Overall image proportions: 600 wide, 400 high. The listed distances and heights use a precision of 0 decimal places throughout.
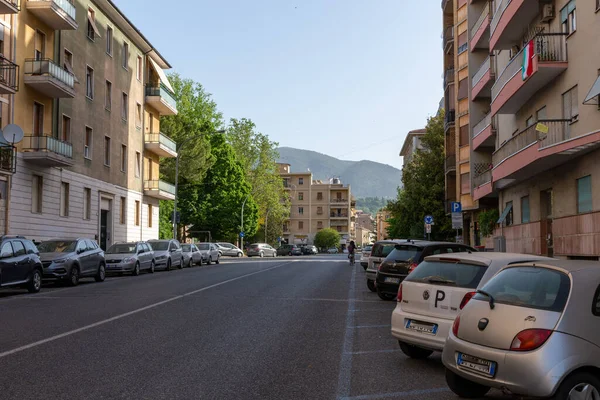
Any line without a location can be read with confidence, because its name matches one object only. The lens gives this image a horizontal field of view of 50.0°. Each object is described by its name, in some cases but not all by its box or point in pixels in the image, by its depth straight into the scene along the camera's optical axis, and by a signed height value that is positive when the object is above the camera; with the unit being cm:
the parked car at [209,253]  4125 -125
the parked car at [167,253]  3186 -102
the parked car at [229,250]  6247 -160
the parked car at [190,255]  3709 -126
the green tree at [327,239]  13138 -98
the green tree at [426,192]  4997 +335
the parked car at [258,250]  6519 -168
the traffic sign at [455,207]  3035 +133
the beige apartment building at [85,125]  2753 +577
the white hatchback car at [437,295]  768 -74
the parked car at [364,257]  3295 -120
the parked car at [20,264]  1658 -84
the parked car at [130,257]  2727 -107
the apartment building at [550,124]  1817 +341
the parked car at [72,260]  2022 -88
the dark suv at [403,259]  1465 -56
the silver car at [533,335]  503 -83
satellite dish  2469 +381
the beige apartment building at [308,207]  14088 +606
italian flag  2038 +565
